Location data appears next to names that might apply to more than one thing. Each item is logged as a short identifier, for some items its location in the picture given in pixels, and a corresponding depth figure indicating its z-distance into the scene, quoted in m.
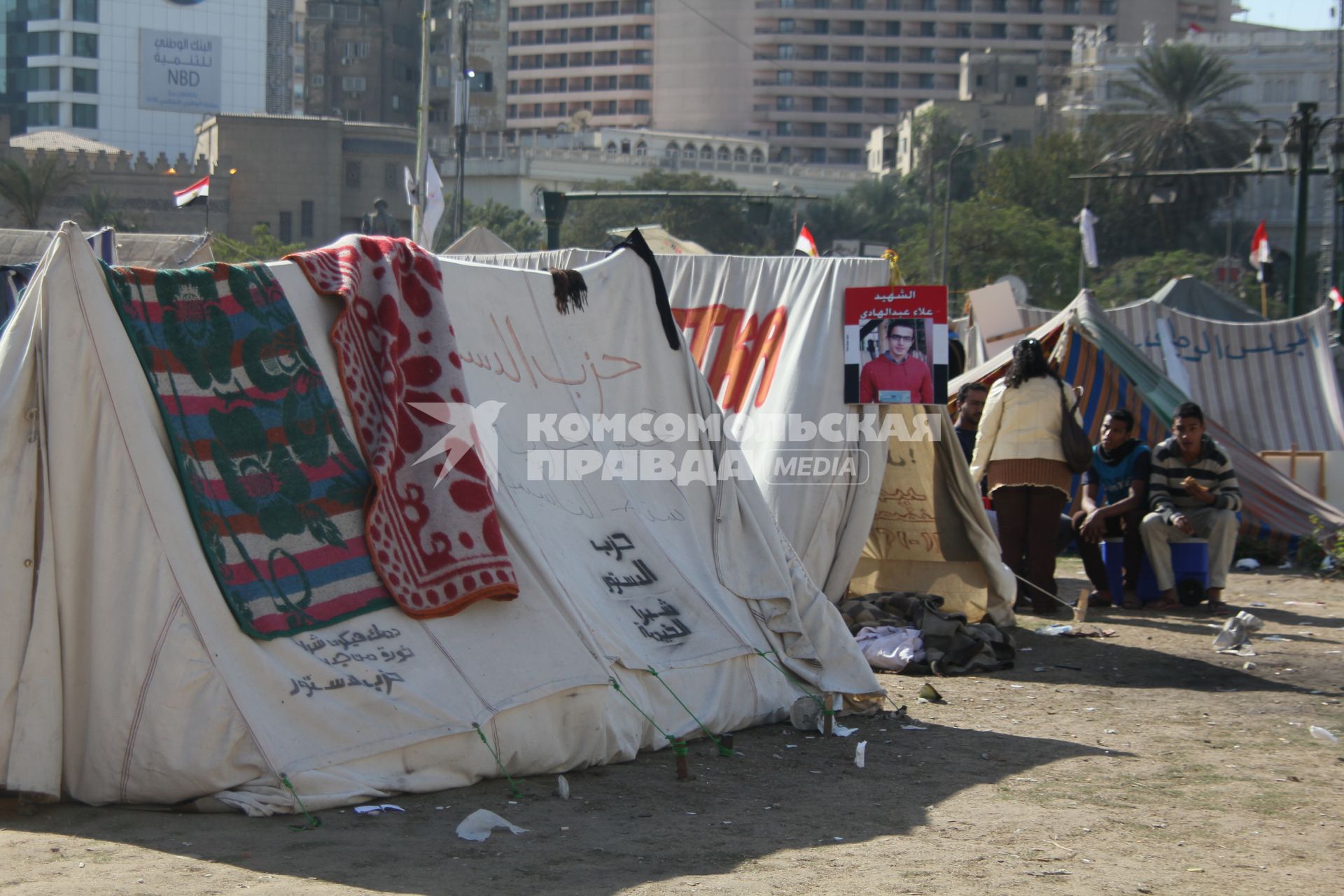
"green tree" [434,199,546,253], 78.69
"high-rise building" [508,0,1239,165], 117.75
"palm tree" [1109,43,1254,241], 66.12
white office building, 98.88
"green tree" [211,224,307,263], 52.16
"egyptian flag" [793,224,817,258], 14.63
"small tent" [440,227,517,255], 16.33
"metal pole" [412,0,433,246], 28.35
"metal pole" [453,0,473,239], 38.84
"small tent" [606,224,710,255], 16.73
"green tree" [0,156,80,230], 59.72
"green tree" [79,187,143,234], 65.50
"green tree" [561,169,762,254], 76.31
